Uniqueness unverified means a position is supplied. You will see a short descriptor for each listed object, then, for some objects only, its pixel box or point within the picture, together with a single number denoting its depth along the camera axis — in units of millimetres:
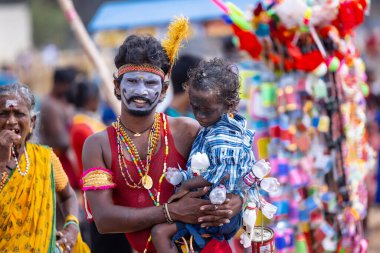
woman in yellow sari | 6833
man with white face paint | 6467
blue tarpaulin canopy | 20268
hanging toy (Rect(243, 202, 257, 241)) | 6548
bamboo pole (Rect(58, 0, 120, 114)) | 11991
